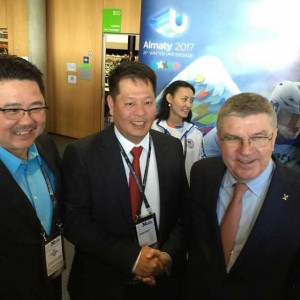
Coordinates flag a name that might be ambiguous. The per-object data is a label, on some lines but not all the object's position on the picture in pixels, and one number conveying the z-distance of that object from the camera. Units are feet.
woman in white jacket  10.36
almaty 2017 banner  11.29
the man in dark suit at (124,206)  4.87
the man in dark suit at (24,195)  4.10
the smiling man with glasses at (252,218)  4.00
